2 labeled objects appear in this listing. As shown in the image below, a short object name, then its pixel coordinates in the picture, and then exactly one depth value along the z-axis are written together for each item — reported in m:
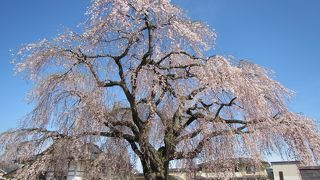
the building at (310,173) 10.87
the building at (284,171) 18.72
